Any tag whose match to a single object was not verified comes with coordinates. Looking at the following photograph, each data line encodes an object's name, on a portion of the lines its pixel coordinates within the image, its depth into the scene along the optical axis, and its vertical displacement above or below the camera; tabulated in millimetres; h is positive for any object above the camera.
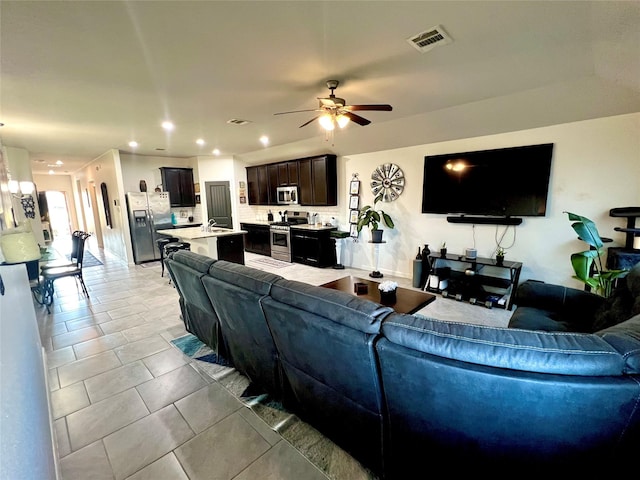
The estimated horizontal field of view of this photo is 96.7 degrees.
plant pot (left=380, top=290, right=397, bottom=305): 2876 -1030
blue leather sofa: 946 -741
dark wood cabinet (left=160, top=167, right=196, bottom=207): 7332 +428
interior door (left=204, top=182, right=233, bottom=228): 7723 -5
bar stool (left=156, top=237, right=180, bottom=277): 5505 -779
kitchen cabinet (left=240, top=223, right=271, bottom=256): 7191 -1009
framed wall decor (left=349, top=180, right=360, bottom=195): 5762 +214
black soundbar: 3996 -370
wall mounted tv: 3750 +187
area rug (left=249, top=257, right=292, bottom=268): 6309 -1437
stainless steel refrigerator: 6488 -414
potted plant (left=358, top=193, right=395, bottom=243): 5160 -414
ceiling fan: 2734 +864
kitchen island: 4922 -739
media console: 3869 -1200
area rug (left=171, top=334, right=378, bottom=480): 1581 -1475
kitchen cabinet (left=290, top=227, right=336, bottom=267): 6000 -1039
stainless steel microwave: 6681 +96
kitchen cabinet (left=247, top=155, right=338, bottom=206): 6027 +459
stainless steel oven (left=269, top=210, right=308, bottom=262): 6582 -832
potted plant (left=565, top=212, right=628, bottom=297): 2455 -575
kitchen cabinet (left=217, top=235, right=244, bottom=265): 5176 -885
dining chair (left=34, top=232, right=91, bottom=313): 3979 -952
